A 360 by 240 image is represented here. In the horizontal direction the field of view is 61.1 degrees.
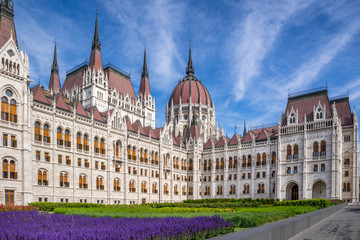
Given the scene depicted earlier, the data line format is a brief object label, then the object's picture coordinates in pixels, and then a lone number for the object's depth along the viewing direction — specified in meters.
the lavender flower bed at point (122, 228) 10.13
